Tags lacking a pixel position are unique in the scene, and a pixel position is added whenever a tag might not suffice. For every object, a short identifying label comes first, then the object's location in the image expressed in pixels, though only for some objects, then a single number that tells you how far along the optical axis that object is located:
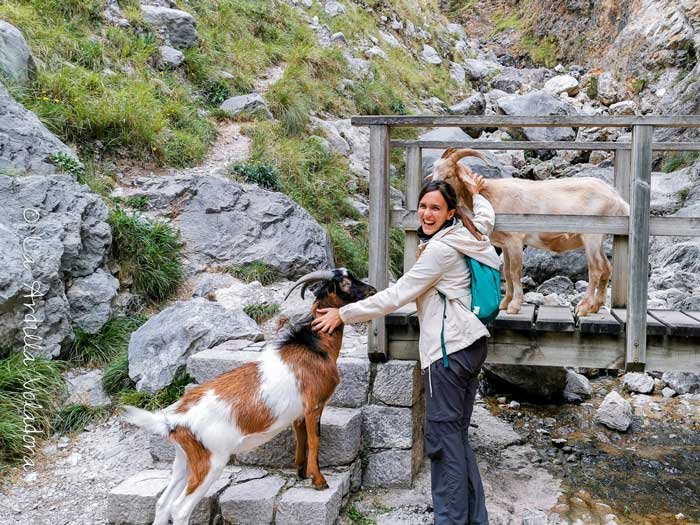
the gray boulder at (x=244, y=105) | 11.51
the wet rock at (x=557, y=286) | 9.30
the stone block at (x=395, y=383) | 4.70
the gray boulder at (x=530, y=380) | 6.93
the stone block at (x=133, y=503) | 3.96
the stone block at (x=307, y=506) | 3.86
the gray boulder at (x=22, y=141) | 6.89
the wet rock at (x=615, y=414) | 6.24
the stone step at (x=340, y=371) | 4.72
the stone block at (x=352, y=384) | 4.72
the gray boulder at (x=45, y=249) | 5.70
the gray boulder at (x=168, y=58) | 11.59
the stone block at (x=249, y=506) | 3.96
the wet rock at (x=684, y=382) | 7.02
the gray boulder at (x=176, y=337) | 5.41
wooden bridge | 4.20
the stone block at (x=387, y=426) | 4.71
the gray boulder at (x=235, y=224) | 7.91
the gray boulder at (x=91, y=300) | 6.40
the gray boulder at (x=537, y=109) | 15.97
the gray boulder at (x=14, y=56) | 8.20
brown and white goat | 3.55
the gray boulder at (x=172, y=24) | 12.23
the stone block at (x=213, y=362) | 4.74
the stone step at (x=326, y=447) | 4.40
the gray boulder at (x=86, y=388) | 5.62
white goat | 4.69
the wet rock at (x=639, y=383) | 7.14
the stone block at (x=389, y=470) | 4.72
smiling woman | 3.57
